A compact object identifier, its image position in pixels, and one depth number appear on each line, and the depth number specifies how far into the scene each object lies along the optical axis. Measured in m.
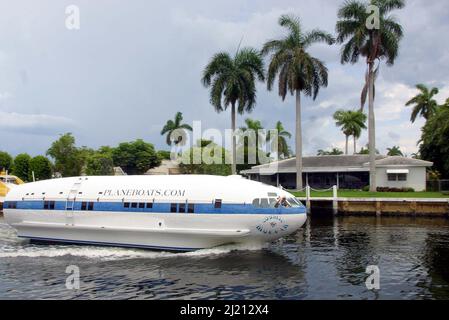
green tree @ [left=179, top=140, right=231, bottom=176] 67.25
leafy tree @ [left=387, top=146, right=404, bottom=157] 128.00
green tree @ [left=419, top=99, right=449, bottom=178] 56.03
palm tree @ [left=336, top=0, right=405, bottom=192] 53.16
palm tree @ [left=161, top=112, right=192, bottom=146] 89.44
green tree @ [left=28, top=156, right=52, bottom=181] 76.69
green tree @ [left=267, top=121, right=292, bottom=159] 90.69
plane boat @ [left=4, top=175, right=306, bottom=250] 23.19
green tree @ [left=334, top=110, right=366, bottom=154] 89.75
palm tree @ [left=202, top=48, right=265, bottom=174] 57.62
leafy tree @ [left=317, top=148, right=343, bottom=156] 110.06
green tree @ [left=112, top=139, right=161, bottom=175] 91.19
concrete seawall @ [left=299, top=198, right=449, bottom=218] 42.34
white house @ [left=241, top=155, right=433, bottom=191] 56.56
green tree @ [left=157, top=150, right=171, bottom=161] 111.51
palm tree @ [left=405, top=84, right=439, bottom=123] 83.94
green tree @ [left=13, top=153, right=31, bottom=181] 79.38
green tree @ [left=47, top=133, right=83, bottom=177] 75.88
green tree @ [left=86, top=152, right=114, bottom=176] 73.94
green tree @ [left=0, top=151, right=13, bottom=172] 86.12
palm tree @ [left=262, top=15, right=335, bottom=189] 55.47
